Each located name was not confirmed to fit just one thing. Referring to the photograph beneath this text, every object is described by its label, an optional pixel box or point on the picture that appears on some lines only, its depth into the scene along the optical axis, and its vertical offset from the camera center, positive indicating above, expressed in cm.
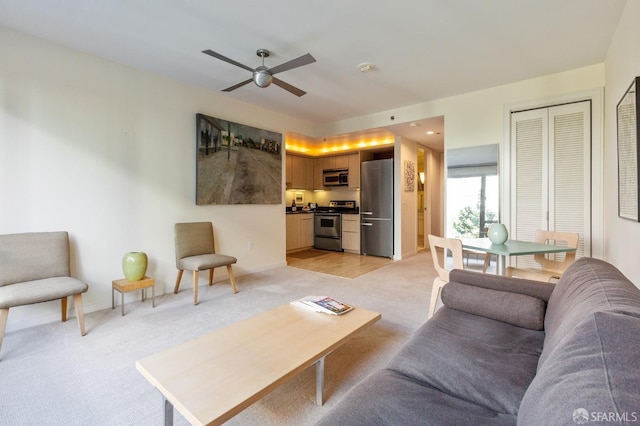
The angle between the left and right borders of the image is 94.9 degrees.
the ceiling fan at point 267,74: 251 +127
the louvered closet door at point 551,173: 335 +44
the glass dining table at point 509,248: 232 -32
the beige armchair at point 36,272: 214 -50
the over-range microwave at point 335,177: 668 +80
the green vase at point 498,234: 264 -22
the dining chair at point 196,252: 329 -49
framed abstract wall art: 189 +41
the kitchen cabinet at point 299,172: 680 +94
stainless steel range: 663 -31
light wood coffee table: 109 -69
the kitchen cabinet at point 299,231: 642 -44
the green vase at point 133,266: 296 -54
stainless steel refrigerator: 585 +6
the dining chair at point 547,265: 265 -55
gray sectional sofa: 58 -56
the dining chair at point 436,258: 235 -40
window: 391 +27
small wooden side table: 282 -71
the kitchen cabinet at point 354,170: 644 +91
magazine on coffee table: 197 -66
